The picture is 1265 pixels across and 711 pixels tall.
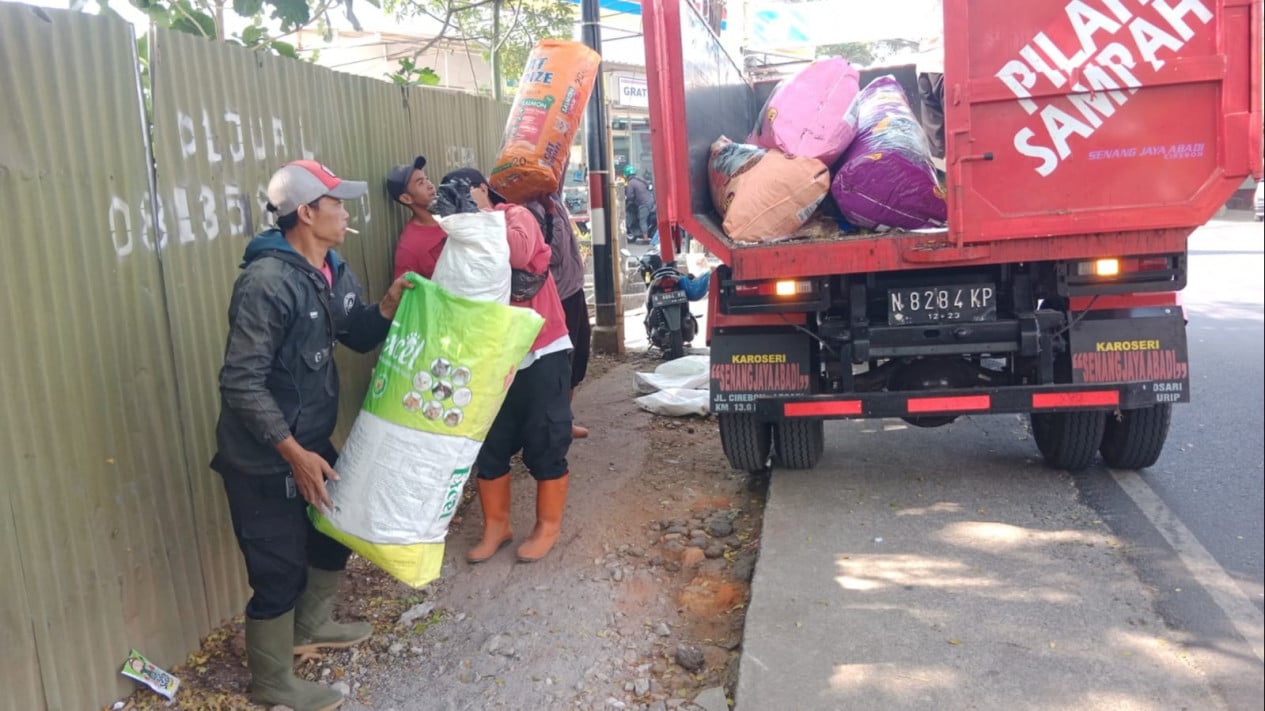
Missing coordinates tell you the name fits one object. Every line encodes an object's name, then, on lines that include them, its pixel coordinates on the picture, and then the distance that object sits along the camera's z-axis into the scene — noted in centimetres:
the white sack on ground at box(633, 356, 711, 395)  721
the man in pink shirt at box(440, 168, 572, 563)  399
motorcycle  850
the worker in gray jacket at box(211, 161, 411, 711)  277
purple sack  445
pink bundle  469
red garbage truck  396
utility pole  836
